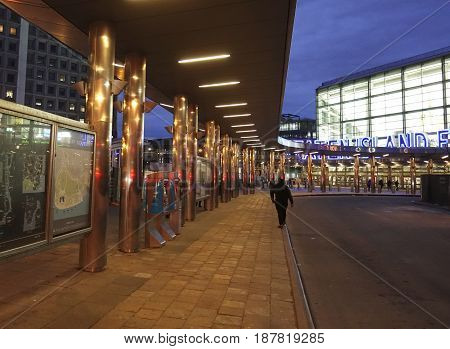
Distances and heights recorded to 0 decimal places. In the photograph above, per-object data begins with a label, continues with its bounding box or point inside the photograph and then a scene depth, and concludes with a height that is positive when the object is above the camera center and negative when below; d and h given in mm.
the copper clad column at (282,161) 44219 +3250
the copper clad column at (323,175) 41162 +1440
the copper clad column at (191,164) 13117 +841
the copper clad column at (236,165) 29683 +1805
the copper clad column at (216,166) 18312 +1086
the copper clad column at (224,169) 23178 +1159
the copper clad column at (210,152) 17338 +1742
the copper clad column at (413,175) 39031 +1462
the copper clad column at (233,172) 26606 +1147
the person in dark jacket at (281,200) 11688 -439
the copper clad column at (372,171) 41438 +1970
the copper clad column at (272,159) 44450 +3788
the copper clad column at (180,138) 12414 +1713
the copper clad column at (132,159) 7559 +585
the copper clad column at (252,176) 36688 +1098
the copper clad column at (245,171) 35938 +1639
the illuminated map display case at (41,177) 4039 +100
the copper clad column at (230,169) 25034 +1309
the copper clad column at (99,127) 6031 +1038
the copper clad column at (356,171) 42216 +1949
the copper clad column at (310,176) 40688 +1303
